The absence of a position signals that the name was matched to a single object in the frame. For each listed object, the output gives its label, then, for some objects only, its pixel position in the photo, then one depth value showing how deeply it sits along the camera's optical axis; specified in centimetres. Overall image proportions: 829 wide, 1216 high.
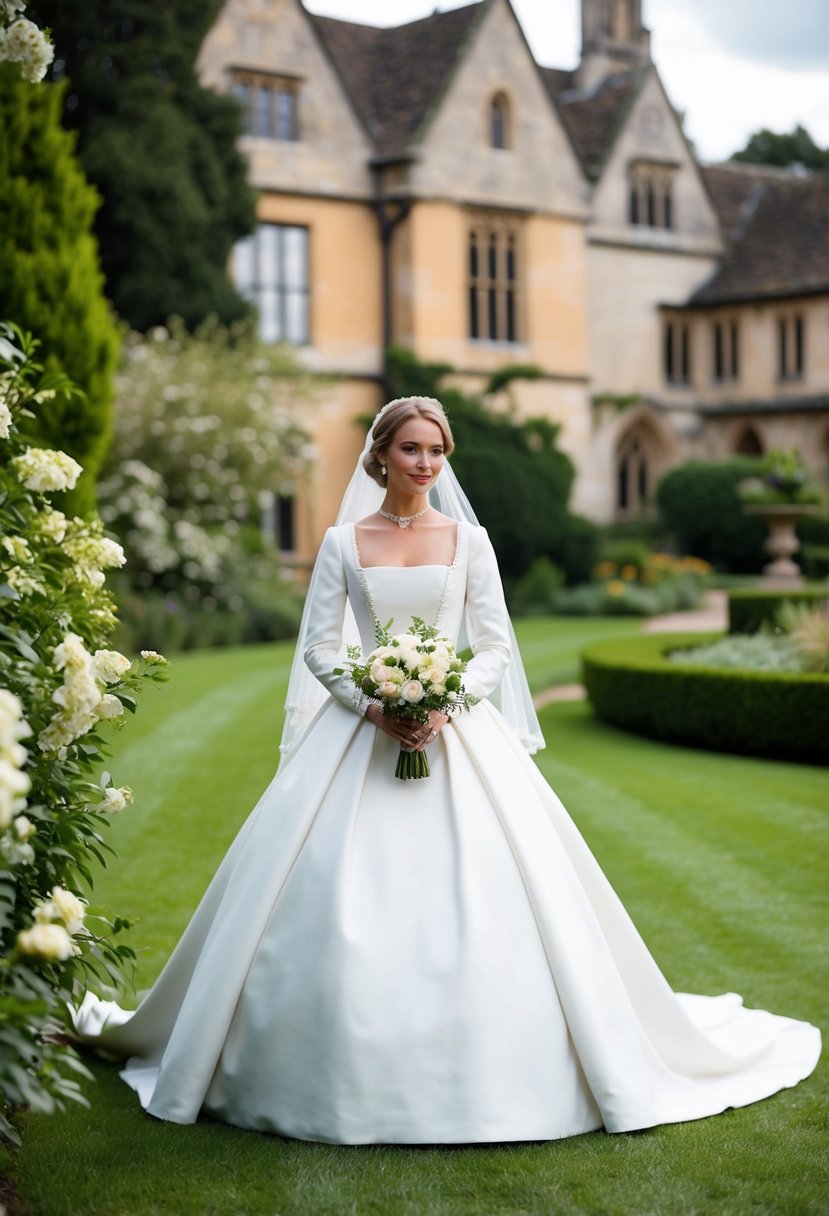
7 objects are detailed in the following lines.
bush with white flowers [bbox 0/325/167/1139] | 326
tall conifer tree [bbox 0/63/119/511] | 1066
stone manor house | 2327
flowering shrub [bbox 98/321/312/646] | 1761
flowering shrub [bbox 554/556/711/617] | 2088
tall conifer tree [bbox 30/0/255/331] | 1927
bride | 390
